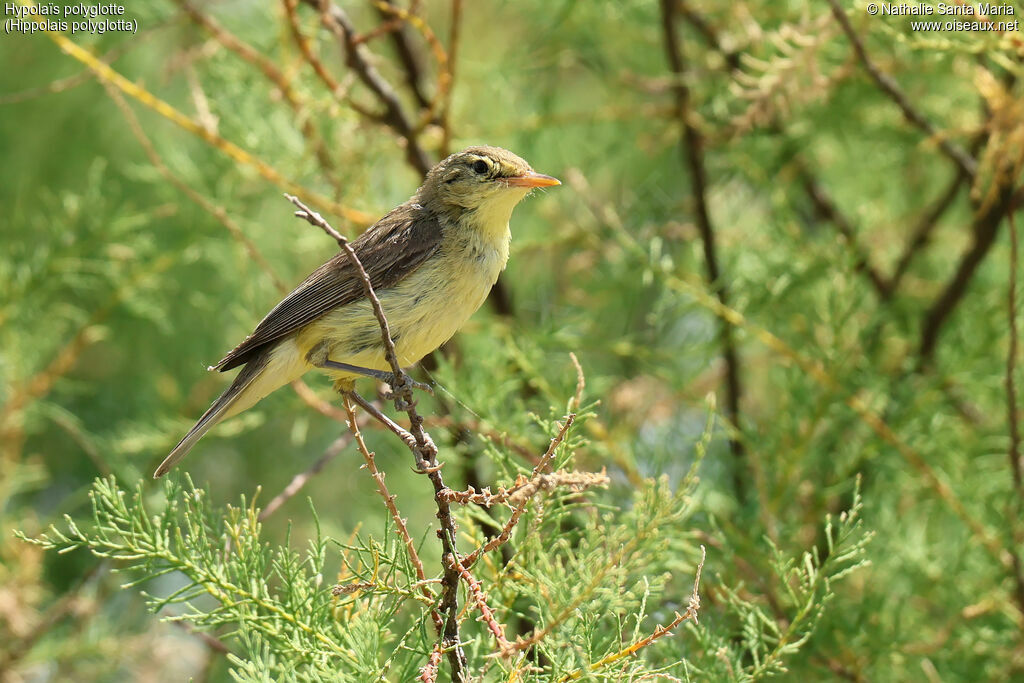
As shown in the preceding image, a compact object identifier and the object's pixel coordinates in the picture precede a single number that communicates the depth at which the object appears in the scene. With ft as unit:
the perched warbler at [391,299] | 20.81
